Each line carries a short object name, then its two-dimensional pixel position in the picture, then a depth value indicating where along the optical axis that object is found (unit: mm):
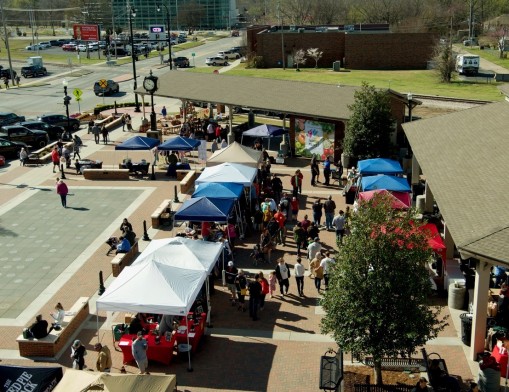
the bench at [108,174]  33031
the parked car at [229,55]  93944
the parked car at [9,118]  47500
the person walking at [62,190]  28159
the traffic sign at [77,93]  44562
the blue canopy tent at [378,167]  27672
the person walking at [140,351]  15500
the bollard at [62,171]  33062
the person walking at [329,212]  25031
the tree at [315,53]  80438
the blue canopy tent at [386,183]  25061
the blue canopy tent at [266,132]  35500
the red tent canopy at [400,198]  23219
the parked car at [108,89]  63250
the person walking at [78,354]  15469
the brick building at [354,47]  79562
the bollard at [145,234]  24847
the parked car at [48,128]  43809
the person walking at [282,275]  19500
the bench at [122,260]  21516
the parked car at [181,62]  86112
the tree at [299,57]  80481
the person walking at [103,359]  15242
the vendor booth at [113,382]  12562
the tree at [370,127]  31000
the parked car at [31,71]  79375
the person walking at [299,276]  19516
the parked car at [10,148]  38156
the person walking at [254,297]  18203
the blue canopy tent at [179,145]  33312
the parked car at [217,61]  89394
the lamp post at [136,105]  52312
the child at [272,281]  19719
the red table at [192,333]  16625
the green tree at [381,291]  13578
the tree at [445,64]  67500
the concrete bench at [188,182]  30625
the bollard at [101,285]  19969
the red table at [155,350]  16297
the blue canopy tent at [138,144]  33094
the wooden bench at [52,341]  16734
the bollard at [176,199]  29295
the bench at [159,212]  26141
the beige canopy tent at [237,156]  28672
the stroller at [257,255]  22250
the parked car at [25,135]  41188
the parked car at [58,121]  46469
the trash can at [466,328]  16469
